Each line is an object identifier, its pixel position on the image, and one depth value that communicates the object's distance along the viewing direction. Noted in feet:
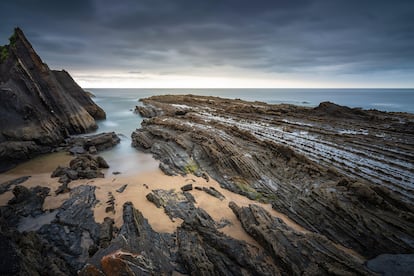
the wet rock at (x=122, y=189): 35.40
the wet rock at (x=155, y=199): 31.14
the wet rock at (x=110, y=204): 29.19
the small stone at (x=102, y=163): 46.93
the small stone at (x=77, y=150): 54.95
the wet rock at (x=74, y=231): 21.25
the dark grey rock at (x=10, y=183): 34.87
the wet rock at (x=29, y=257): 13.39
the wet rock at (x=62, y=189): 33.96
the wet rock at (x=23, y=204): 26.91
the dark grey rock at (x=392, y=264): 17.03
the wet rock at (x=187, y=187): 35.29
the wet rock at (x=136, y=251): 13.70
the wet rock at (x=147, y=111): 126.93
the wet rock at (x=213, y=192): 33.63
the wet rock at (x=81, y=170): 39.14
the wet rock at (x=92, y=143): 56.85
